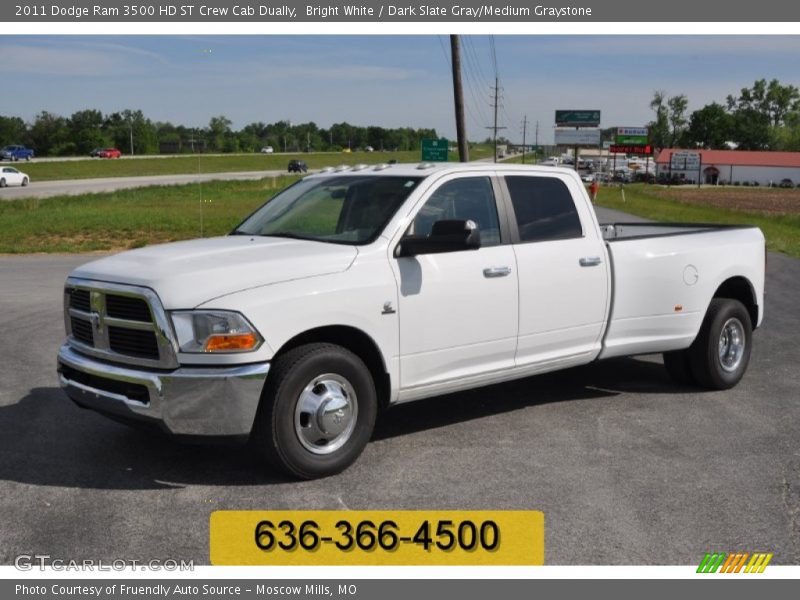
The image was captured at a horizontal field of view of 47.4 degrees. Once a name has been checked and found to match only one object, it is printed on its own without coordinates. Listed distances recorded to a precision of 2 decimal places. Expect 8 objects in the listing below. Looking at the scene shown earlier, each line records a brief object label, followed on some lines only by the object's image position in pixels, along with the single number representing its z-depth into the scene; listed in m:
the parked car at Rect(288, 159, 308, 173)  91.62
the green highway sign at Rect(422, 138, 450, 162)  32.62
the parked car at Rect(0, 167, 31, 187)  59.03
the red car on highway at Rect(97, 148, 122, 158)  113.81
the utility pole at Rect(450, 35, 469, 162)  28.12
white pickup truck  5.12
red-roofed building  129.38
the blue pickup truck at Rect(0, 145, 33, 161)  96.88
